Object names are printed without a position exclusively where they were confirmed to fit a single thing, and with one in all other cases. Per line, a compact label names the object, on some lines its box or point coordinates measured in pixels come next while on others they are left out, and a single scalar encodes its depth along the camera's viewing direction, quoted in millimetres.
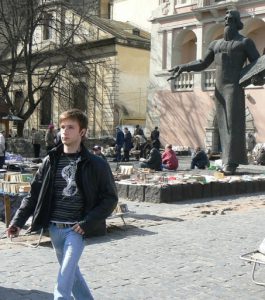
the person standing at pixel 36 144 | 25469
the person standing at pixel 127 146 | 25888
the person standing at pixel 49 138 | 22375
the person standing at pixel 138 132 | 31162
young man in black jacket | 4031
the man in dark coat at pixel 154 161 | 17219
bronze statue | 14453
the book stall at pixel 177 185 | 11930
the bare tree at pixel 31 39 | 29109
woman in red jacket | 18219
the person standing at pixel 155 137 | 30359
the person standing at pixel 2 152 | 18062
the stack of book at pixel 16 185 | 8844
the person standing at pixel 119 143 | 25370
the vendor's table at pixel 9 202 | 8742
